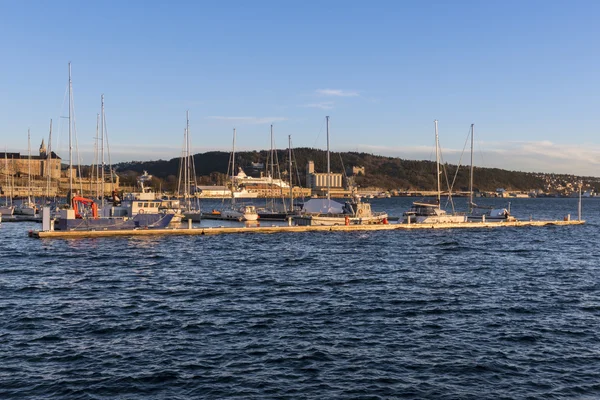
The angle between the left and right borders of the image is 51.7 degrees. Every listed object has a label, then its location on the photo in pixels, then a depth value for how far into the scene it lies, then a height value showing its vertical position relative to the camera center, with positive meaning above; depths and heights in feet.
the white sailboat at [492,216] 254.88 -11.69
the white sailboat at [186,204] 223.51 -5.20
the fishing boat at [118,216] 178.50 -7.26
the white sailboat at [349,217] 225.35 -10.08
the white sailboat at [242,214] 269.44 -10.34
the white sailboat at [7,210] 271.78 -7.69
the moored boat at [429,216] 233.55 -10.26
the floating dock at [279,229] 173.37 -12.80
